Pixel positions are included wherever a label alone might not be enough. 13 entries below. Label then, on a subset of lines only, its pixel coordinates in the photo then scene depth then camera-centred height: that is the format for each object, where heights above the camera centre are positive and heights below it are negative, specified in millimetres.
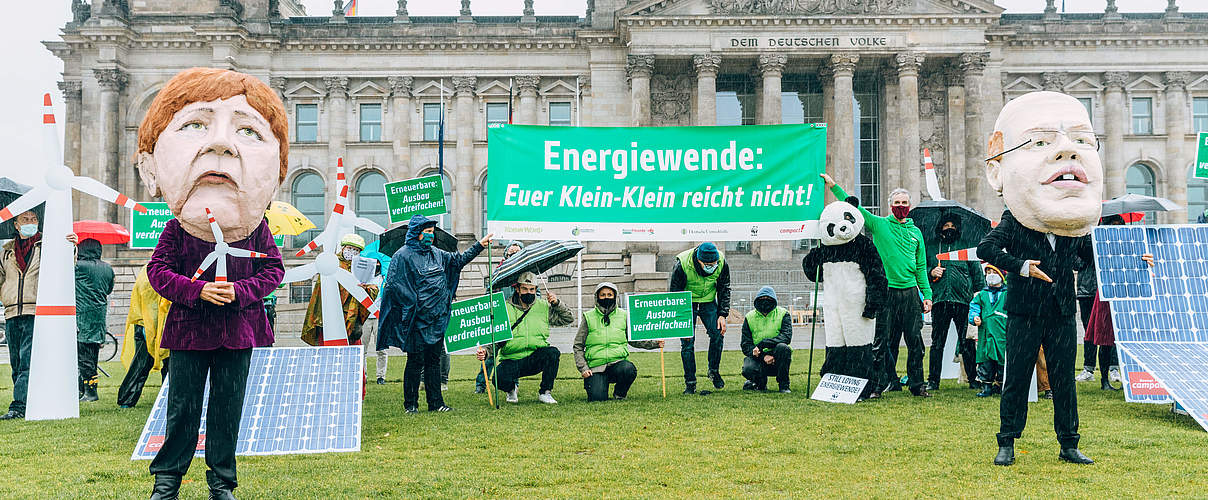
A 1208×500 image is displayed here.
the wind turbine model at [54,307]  9859 -367
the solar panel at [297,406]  7426 -1098
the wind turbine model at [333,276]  8648 -73
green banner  11648 +1003
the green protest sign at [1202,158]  14328 +1506
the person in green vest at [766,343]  12094 -990
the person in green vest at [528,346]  11516 -934
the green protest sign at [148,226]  16859 +856
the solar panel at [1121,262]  7781 -6
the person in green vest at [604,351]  11328 -990
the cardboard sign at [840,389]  10594 -1380
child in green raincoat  11438 -823
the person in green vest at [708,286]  12539 -274
